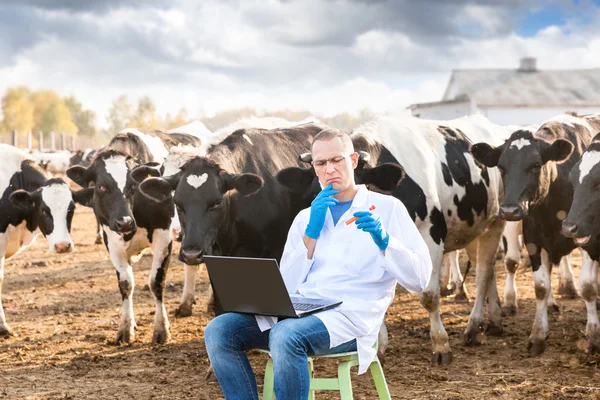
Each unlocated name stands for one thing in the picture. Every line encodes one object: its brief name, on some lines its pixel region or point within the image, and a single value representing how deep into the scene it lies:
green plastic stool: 3.97
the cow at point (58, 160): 31.25
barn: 46.16
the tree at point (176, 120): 86.68
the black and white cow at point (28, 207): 8.59
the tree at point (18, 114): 90.38
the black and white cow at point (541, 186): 6.88
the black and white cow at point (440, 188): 6.88
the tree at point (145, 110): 94.09
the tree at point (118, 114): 109.50
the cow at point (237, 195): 5.84
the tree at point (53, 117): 97.88
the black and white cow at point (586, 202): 6.17
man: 3.88
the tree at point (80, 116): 111.19
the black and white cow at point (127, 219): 7.84
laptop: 3.90
